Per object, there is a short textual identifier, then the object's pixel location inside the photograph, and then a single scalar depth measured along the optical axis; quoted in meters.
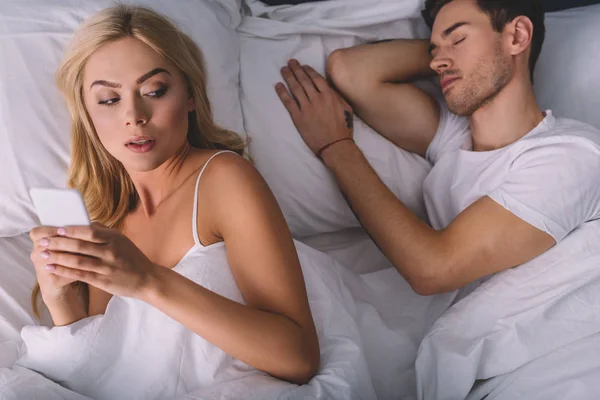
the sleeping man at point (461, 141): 1.36
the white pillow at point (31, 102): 1.41
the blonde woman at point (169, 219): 1.02
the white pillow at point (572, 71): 1.69
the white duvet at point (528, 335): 1.23
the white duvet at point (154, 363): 1.09
